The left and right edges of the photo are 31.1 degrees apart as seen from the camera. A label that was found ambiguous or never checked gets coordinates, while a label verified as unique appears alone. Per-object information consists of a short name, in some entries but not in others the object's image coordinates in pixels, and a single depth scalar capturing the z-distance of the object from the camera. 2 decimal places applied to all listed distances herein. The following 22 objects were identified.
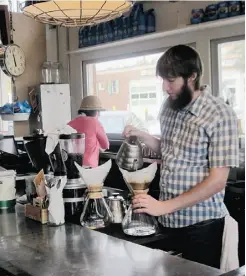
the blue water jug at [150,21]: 5.01
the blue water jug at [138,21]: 5.03
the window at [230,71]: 4.32
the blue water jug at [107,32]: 5.49
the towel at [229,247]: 2.02
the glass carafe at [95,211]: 1.97
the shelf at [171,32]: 4.12
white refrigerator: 6.18
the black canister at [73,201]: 2.16
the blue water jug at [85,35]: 5.89
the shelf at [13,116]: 4.75
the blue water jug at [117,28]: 5.36
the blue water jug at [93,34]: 5.75
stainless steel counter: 1.45
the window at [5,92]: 7.29
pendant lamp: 2.17
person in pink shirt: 4.70
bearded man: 1.85
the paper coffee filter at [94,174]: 1.97
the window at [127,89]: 5.48
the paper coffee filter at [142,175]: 1.85
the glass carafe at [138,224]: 1.88
